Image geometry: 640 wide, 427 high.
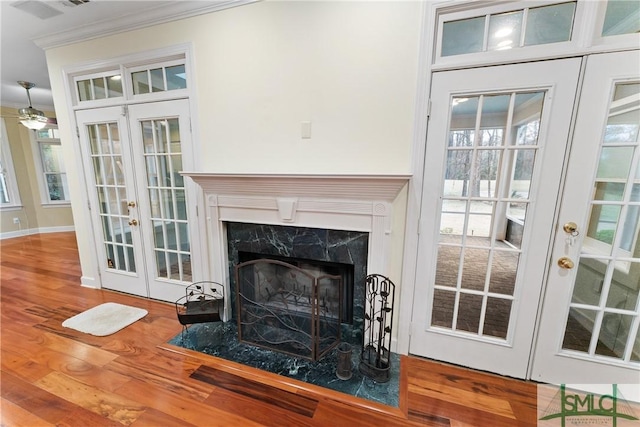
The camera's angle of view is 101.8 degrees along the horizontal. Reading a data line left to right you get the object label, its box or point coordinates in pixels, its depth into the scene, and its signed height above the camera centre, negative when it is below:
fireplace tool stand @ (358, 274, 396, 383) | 1.78 -1.18
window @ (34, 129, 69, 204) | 5.46 +0.04
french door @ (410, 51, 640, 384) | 1.49 -0.27
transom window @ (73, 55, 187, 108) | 2.35 +0.83
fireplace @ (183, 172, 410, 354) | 1.85 -0.40
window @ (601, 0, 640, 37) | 1.40 +0.84
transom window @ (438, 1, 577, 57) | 1.49 +0.86
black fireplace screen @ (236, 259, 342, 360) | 2.10 -1.22
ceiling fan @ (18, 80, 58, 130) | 3.51 +0.69
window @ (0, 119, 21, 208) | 4.99 -0.19
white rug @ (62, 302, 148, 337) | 2.33 -1.41
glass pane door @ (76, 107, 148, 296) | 2.67 -0.31
